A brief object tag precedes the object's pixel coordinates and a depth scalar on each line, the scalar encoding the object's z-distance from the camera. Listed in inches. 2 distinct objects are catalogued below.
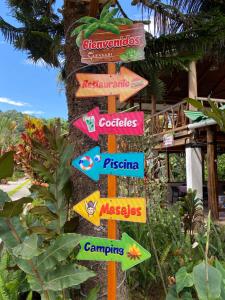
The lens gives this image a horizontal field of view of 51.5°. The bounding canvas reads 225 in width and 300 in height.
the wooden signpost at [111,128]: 54.5
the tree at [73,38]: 68.9
